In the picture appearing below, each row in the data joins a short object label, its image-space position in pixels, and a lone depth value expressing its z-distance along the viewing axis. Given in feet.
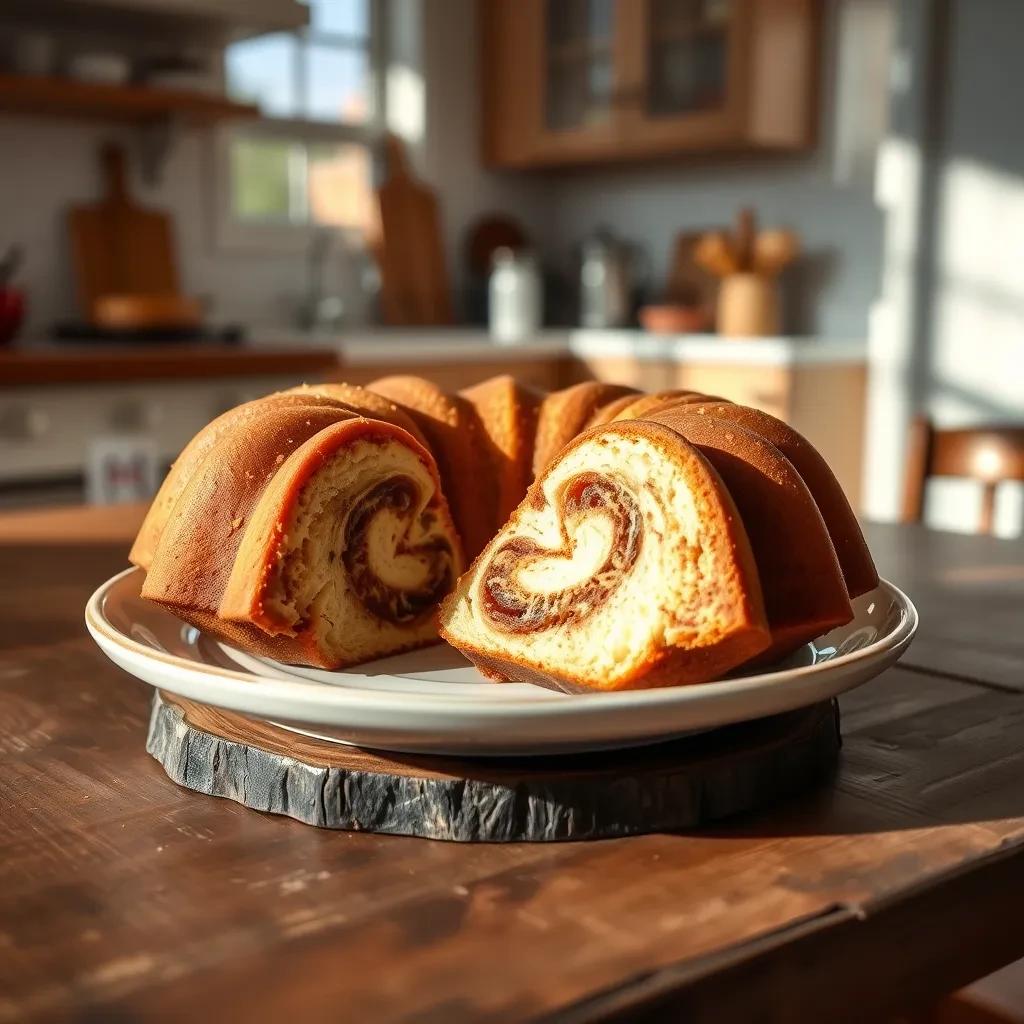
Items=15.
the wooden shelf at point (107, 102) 9.56
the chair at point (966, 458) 5.64
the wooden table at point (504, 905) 1.39
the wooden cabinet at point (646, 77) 10.93
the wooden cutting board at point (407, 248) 13.06
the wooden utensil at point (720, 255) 11.44
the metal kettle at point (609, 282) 12.51
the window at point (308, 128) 12.29
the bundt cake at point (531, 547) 1.99
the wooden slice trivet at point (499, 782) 1.83
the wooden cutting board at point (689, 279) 12.48
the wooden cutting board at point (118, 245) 10.95
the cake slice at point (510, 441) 2.83
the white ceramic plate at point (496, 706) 1.73
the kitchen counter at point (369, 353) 8.35
